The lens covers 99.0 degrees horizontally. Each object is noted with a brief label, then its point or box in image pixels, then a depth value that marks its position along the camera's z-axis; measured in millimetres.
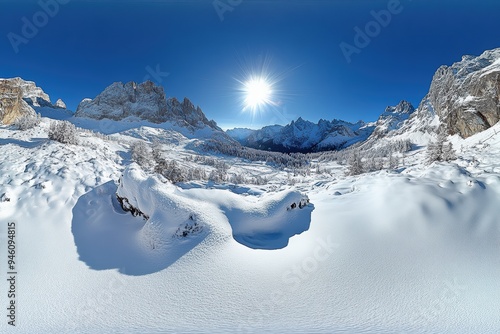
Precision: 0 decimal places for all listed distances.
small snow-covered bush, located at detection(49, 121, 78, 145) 20891
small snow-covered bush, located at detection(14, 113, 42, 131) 24348
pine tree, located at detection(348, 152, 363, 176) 40562
